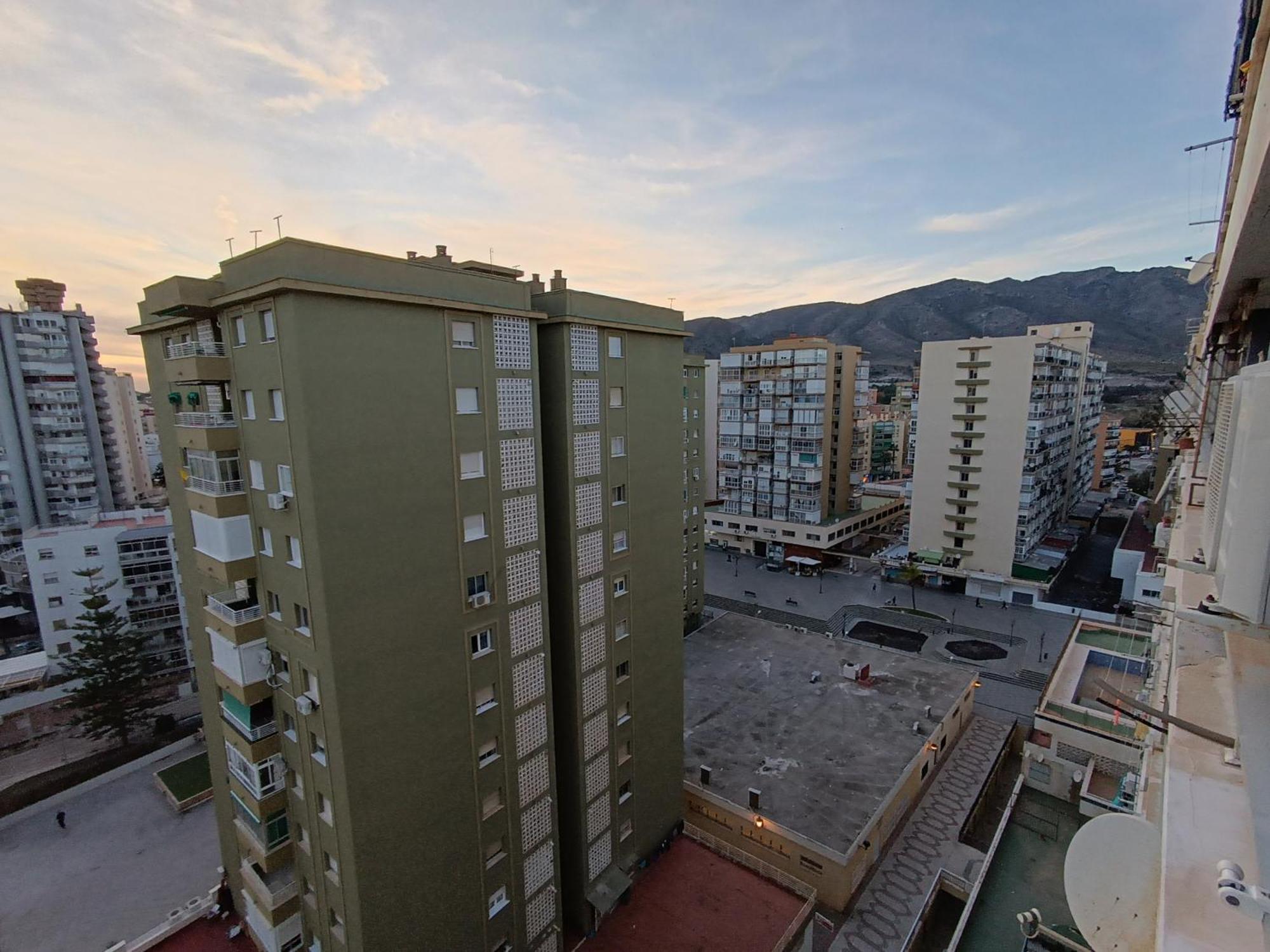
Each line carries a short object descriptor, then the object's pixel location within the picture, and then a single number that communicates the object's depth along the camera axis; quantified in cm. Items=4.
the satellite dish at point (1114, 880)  569
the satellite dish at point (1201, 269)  1518
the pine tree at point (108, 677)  2930
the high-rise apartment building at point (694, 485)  4128
